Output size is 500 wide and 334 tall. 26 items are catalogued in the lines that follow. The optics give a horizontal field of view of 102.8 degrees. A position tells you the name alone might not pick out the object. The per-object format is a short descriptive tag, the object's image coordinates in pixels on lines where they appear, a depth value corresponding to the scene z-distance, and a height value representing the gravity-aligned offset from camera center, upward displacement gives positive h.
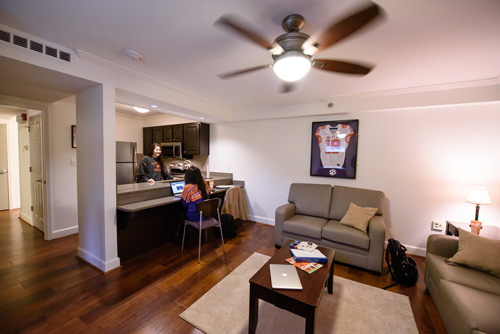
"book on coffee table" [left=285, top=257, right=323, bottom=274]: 1.72 -0.98
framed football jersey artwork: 3.33 +0.16
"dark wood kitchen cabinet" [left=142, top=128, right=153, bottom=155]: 5.48 +0.38
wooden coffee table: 1.34 -0.98
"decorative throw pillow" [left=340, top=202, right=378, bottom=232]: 2.71 -0.82
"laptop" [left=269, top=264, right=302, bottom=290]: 1.49 -0.97
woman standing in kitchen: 3.63 -0.27
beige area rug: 1.66 -1.42
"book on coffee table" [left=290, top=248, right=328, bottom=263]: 1.87 -0.95
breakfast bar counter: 2.53 -0.95
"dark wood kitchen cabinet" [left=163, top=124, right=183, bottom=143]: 4.86 +0.50
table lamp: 2.29 -0.44
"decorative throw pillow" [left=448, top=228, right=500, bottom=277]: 1.71 -0.82
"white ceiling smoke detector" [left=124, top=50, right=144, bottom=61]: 1.95 +0.97
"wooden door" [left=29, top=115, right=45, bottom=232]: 3.41 -0.43
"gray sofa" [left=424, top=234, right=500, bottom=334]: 1.28 -0.99
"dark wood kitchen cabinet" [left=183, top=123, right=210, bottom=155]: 4.58 +0.36
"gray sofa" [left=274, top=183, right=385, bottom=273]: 2.49 -0.97
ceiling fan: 1.18 +0.78
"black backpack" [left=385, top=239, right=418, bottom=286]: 2.24 -1.23
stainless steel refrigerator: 4.17 -0.22
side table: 2.30 -0.82
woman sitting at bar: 2.68 -0.52
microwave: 4.85 +0.07
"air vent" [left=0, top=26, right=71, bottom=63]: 1.63 +0.91
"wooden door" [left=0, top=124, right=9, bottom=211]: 4.54 -0.50
